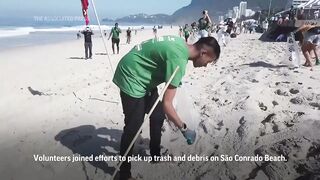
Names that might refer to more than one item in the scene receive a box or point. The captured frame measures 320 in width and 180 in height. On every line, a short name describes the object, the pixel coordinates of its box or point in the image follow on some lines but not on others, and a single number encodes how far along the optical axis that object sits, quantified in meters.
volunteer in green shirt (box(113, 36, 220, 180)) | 2.31
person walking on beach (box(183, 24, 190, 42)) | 17.80
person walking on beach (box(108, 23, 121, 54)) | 12.92
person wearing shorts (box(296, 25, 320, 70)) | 6.59
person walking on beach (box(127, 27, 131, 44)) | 21.44
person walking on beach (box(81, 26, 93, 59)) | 11.34
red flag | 6.00
